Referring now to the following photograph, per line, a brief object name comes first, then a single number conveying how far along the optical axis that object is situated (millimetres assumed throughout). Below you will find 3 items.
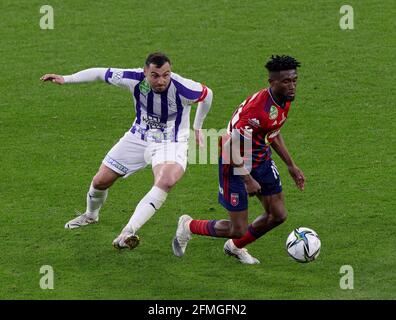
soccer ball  12133
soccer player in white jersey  12680
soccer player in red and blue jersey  11812
